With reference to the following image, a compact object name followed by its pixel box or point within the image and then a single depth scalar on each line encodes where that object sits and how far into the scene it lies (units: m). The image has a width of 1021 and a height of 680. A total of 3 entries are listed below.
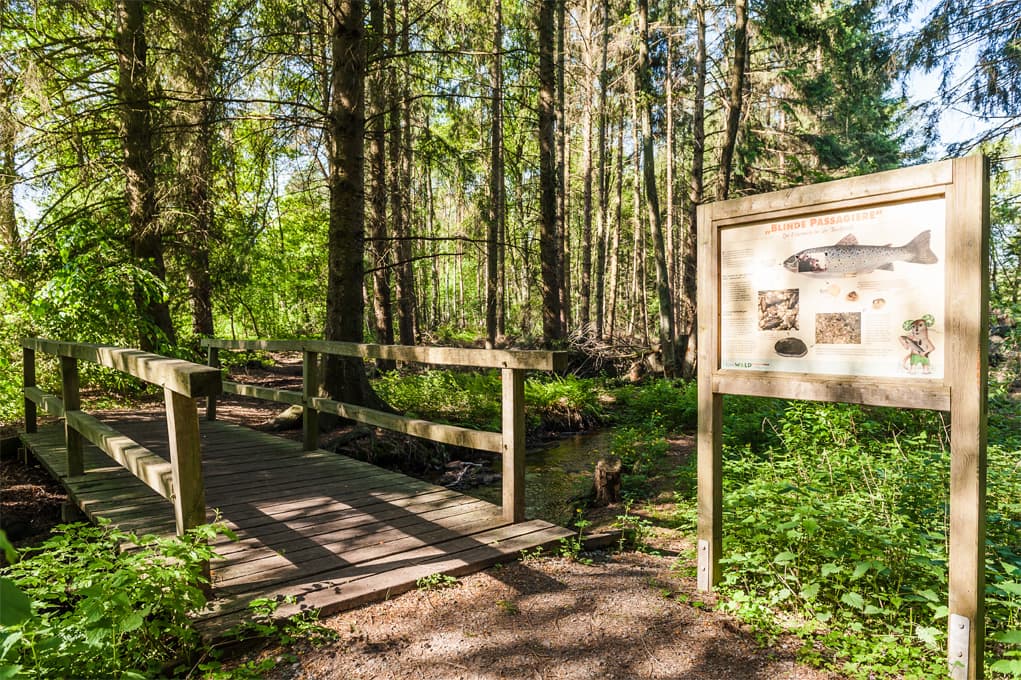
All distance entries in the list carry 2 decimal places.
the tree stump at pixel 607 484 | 6.52
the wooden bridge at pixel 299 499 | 3.19
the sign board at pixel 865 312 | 2.59
